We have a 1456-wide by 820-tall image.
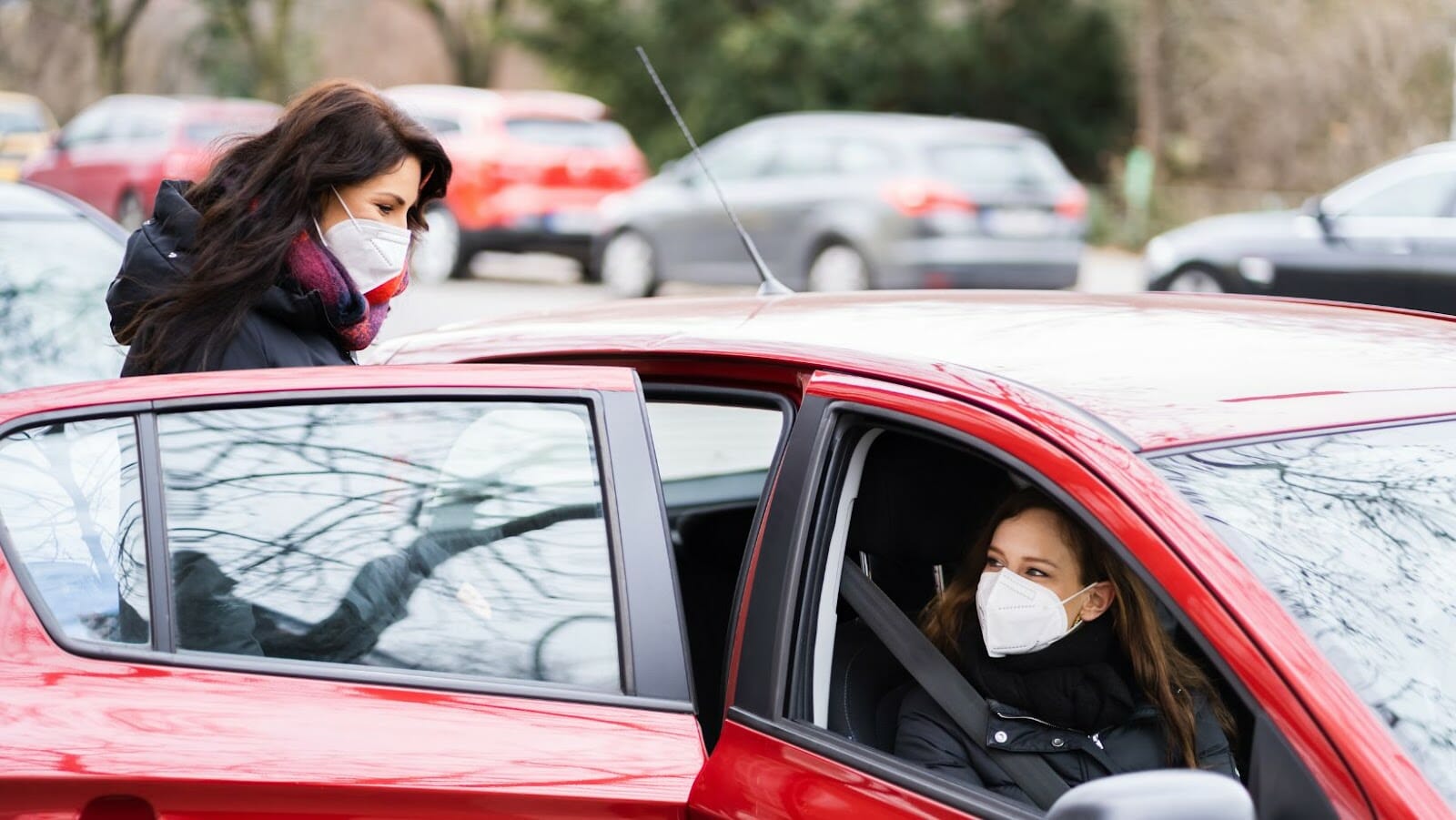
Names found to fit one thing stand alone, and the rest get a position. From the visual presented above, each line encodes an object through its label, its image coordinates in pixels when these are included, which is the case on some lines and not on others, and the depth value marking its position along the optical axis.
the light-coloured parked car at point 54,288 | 9.45
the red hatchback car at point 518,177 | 33.44
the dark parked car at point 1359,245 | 18.33
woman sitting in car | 4.39
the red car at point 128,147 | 40.03
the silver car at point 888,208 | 27.00
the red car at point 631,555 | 3.71
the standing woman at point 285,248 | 5.58
